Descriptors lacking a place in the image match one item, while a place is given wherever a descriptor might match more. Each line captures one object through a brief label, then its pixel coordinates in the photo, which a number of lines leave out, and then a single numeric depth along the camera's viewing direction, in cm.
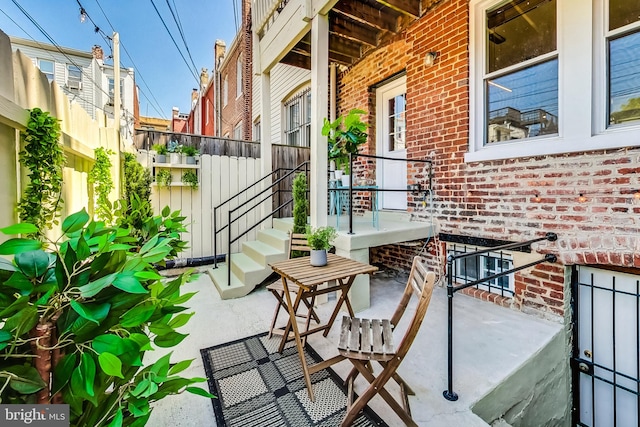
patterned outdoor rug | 180
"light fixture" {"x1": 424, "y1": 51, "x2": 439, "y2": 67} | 389
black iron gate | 256
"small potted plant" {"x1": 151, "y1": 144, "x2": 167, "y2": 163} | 491
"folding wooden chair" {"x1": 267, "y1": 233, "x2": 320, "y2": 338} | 265
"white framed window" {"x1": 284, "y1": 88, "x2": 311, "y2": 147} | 668
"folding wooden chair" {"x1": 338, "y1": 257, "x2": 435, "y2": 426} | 167
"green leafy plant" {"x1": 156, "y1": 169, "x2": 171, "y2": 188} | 496
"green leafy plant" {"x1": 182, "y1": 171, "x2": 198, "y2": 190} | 513
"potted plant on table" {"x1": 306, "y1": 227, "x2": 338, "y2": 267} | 270
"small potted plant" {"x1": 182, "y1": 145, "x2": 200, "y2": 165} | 510
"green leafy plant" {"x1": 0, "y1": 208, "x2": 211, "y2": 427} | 72
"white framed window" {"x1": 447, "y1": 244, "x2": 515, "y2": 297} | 349
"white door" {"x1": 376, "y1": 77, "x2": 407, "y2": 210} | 470
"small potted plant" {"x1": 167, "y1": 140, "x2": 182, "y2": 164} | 499
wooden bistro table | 208
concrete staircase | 392
